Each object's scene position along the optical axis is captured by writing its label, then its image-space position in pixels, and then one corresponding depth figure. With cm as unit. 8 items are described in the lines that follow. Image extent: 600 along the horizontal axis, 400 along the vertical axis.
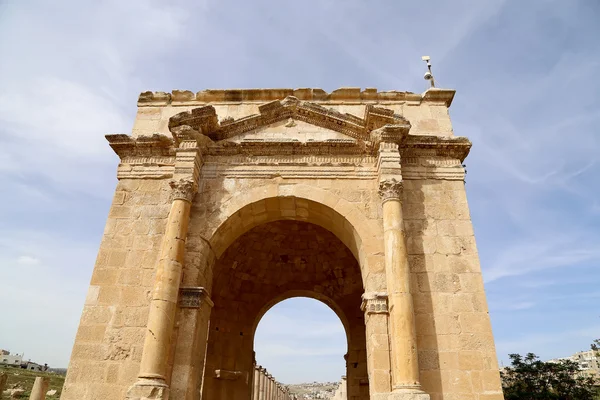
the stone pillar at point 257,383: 1531
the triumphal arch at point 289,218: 664
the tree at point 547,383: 1883
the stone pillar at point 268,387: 1879
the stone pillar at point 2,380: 1037
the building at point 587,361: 2759
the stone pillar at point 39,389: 957
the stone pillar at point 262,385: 1650
